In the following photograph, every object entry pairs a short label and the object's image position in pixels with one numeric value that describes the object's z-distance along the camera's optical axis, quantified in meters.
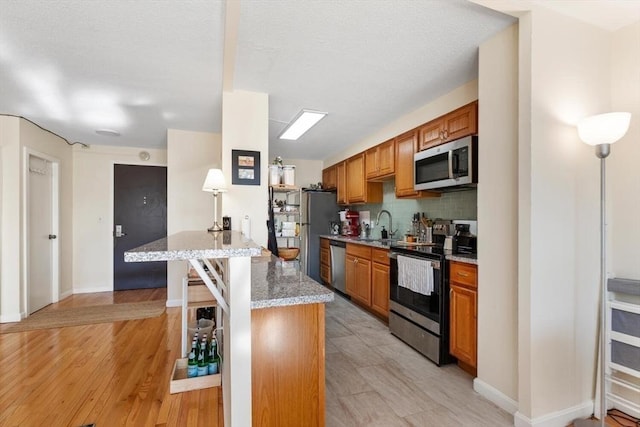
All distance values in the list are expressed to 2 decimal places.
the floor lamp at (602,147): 1.54
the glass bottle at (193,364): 2.13
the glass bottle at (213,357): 2.21
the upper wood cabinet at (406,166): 3.16
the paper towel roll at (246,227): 2.63
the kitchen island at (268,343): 1.19
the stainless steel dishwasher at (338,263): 4.34
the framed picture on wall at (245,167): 2.76
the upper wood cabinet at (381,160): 3.60
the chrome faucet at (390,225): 4.14
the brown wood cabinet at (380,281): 3.25
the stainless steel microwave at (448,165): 2.31
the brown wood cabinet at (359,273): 3.64
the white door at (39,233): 3.73
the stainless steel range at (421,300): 2.36
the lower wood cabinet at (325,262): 4.84
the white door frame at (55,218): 4.16
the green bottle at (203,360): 2.16
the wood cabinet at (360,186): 4.24
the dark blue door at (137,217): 4.88
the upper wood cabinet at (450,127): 2.39
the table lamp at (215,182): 2.38
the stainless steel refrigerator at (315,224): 5.09
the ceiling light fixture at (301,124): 3.28
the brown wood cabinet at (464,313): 2.12
